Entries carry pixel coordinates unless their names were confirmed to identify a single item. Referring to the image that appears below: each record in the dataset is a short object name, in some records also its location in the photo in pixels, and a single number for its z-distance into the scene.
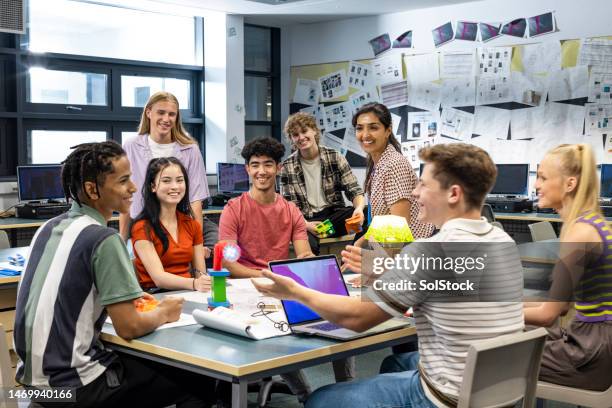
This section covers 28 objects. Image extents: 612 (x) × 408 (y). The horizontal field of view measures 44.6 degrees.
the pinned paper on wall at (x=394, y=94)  7.84
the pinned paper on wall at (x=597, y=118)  6.54
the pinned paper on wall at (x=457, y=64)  7.30
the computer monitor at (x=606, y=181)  6.31
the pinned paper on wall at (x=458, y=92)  7.34
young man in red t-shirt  3.34
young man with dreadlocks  2.11
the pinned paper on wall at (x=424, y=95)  7.58
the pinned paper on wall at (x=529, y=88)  6.91
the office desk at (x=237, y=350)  1.90
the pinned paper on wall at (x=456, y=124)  7.39
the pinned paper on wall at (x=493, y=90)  7.13
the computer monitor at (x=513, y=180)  6.71
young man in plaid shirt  4.53
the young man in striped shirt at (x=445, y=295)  1.85
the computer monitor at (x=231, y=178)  7.45
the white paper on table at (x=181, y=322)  2.30
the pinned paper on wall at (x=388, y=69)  7.84
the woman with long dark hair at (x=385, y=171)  3.17
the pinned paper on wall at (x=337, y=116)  8.33
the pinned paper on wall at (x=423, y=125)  7.61
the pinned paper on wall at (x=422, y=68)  7.55
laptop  2.20
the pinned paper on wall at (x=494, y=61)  7.08
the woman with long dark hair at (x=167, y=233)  3.04
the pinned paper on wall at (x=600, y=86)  6.52
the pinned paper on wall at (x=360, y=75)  8.09
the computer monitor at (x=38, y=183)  6.05
